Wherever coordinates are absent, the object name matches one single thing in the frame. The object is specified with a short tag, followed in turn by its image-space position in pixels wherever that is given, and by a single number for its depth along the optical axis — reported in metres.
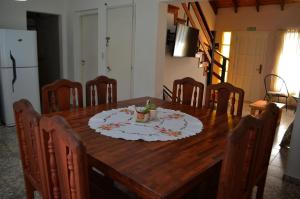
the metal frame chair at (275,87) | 6.26
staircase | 5.01
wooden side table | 4.49
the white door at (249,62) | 6.77
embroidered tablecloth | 1.65
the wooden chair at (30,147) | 1.23
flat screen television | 4.68
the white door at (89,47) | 4.69
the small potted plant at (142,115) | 1.91
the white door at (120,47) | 3.96
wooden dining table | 1.09
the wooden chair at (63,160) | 0.96
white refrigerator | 3.73
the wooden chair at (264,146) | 1.38
